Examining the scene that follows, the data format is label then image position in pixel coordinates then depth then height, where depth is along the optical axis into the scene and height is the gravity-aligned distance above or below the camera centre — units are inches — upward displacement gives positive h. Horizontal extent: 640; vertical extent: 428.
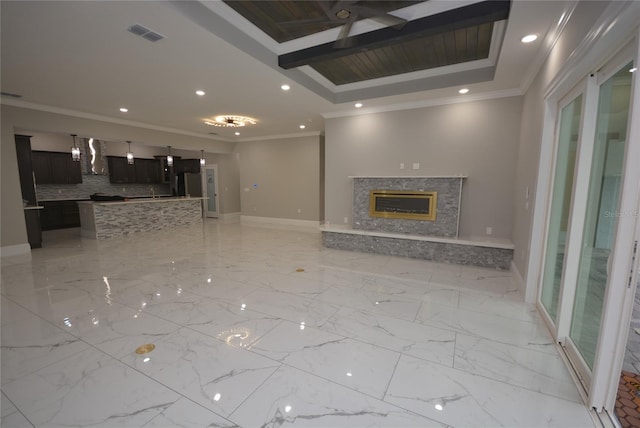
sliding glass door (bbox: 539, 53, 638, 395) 72.3 -5.4
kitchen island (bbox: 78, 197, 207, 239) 254.8 -34.6
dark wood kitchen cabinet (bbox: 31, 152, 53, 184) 296.0 +16.8
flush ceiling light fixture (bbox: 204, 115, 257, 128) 238.6 +58.3
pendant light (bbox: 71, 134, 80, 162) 223.3 +25.6
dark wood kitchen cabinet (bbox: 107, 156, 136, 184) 360.2 +17.0
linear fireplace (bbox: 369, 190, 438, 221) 189.8 -14.3
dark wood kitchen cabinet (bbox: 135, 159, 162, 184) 389.4 +18.1
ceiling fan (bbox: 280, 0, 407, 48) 88.8 +59.1
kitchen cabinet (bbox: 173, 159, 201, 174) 433.4 +28.2
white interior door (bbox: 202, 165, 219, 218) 390.0 -8.3
